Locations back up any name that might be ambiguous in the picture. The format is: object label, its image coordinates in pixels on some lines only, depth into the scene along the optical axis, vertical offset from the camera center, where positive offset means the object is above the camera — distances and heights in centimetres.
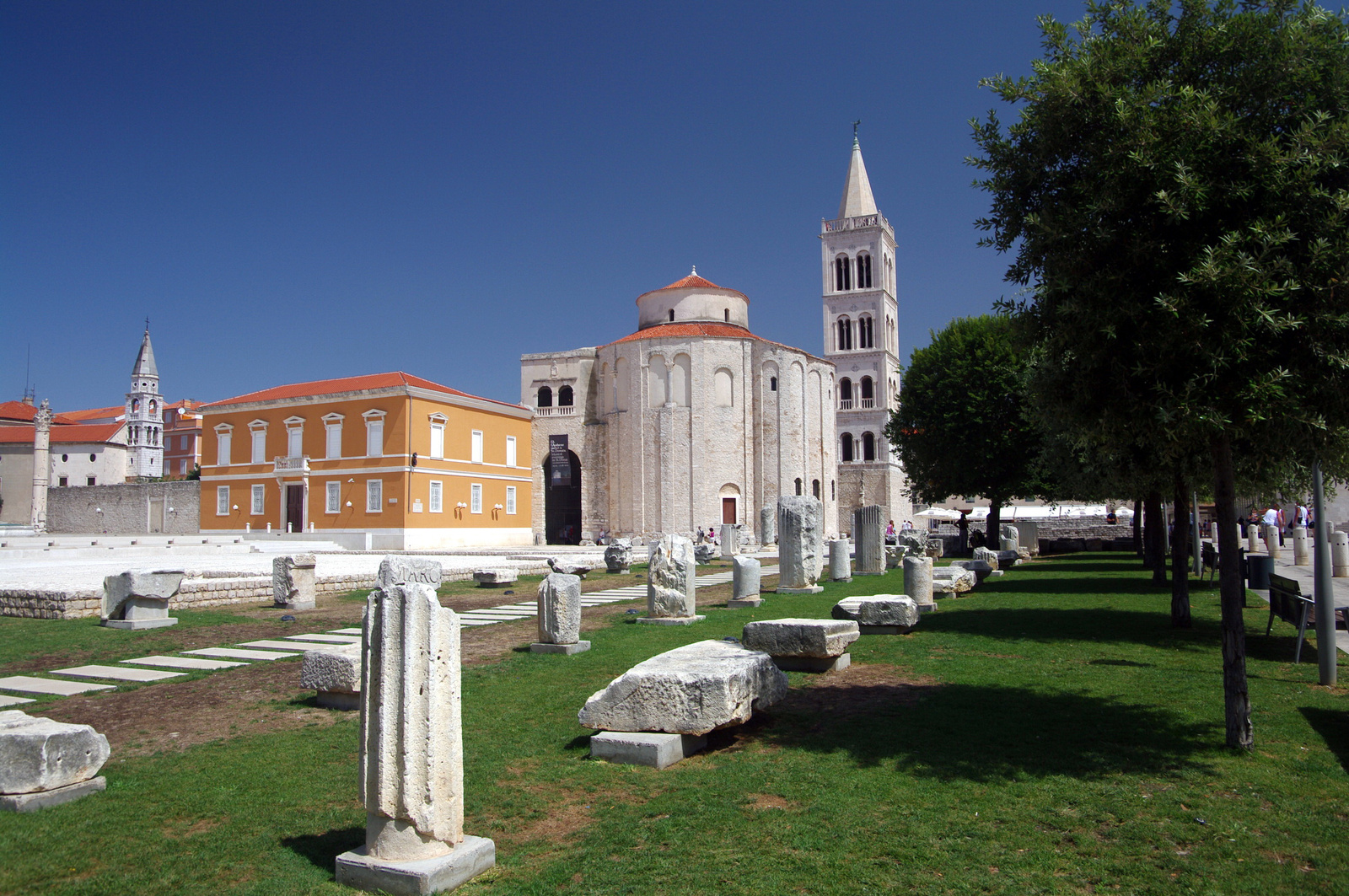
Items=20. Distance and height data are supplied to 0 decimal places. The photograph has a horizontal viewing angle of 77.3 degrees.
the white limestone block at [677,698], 525 -129
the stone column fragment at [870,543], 1903 -117
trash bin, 1129 -118
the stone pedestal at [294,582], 1321 -126
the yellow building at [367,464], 3709 +172
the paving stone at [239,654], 882 -161
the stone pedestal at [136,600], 1084 -124
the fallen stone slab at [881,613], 1003 -146
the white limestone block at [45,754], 438 -132
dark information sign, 4856 +198
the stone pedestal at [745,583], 1325 -142
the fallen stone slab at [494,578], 1727 -164
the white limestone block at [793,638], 742 -128
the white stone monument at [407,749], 354 -106
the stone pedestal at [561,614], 877 -123
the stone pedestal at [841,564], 1719 -150
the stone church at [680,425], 4650 +401
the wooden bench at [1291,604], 809 -124
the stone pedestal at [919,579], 1212 -128
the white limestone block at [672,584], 1133 -120
